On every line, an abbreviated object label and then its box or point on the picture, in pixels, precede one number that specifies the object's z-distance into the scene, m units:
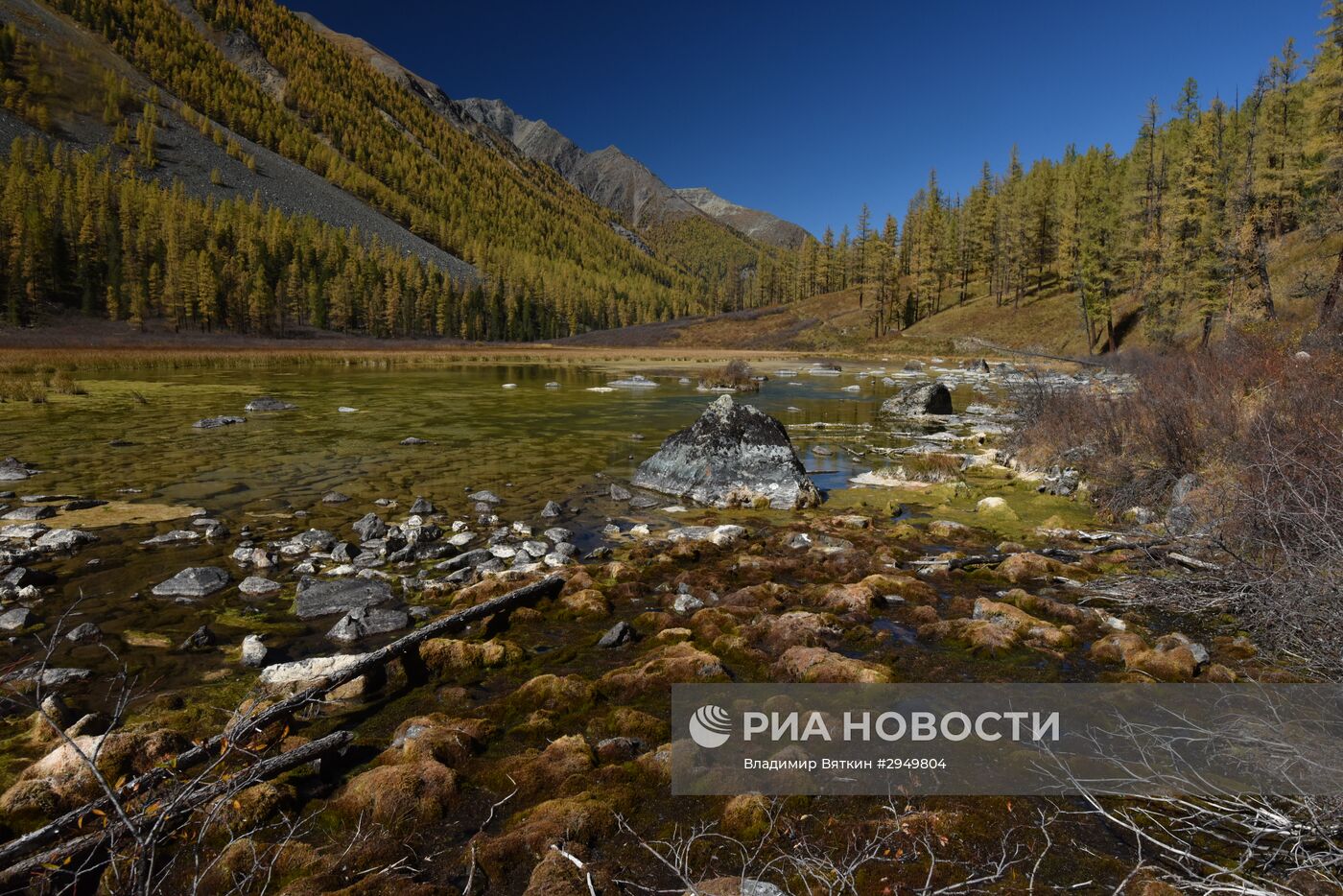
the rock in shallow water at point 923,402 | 25.62
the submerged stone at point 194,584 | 7.46
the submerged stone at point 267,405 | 24.70
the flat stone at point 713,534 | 9.77
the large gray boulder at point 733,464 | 12.41
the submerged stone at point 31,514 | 9.94
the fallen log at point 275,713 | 3.18
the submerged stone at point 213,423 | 20.03
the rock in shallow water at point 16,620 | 6.38
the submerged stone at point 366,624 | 6.50
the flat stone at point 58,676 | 5.23
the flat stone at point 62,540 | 8.68
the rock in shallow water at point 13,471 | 12.75
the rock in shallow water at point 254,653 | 5.91
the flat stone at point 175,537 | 9.25
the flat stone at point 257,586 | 7.61
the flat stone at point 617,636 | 6.39
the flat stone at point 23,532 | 8.97
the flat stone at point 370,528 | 9.70
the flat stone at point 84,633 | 6.16
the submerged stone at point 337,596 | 7.11
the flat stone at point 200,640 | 6.21
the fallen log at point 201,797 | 2.88
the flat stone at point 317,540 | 9.16
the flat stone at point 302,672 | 5.34
